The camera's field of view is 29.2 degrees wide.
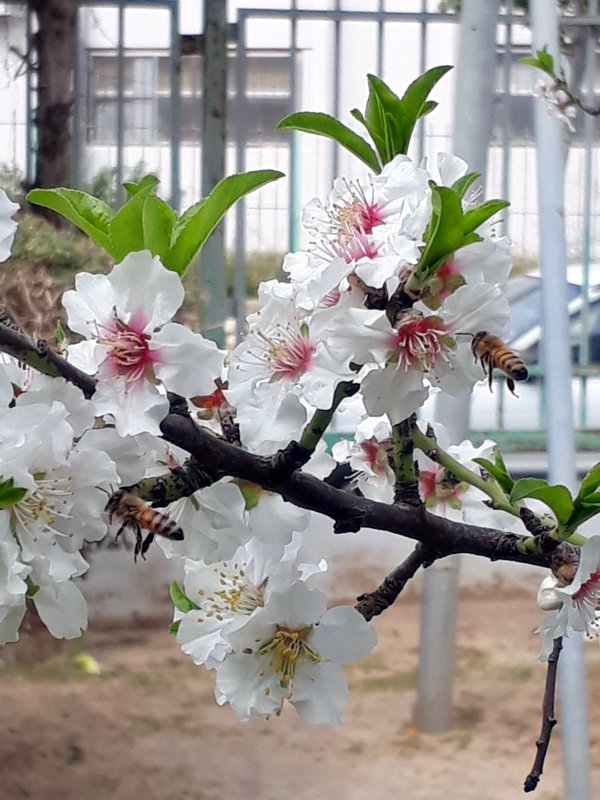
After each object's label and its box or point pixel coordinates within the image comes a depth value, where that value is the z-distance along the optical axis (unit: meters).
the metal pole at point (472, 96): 1.61
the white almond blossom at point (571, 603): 0.39
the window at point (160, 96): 2.22
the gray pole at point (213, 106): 2.21
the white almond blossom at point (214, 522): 0.38
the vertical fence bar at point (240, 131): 2.22
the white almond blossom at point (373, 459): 0.48
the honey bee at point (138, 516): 0.34
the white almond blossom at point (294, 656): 0.41
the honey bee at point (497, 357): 0.34
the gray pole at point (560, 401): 1.46
